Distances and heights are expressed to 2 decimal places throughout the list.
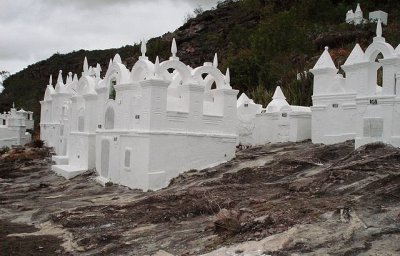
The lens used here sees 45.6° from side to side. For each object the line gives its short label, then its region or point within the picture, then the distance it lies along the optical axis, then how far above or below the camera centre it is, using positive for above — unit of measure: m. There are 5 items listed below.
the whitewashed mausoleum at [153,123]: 18.72 -0.04
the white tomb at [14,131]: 43.50 -1.20
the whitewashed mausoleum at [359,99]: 15.65 +1.12
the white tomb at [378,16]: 50.73 +12.19
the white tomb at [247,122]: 25.61 +0.17
